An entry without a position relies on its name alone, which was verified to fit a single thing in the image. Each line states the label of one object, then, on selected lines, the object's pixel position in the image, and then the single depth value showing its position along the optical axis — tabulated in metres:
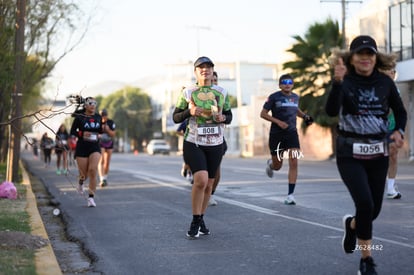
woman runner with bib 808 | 7.64
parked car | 69.94
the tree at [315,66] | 34.50
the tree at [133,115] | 102.69
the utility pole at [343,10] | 32.27
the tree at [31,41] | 16.55
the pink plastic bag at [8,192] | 12.41
